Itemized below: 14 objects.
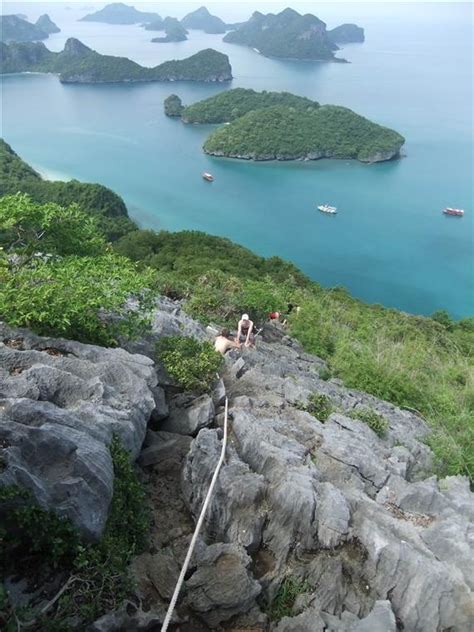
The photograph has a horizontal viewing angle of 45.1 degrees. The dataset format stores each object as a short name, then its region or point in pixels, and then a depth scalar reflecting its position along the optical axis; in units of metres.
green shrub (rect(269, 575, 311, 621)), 4.89
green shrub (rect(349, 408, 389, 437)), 8.73
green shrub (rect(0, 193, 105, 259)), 8.99
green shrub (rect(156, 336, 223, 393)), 7.61
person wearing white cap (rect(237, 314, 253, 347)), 10.60
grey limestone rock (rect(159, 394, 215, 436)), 7.03
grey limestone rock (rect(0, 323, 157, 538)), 4.72
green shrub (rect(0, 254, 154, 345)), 6.89
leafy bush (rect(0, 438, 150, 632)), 4.24
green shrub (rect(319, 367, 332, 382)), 12.03
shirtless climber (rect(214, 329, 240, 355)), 9.86
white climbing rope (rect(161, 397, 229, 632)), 4.09
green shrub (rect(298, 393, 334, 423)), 8.33
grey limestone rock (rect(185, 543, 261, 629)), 4.69
